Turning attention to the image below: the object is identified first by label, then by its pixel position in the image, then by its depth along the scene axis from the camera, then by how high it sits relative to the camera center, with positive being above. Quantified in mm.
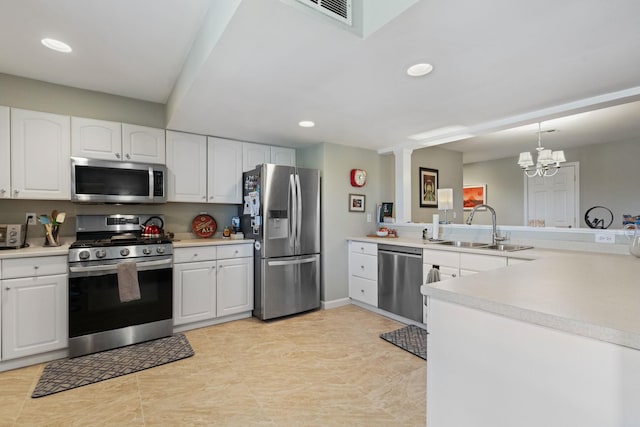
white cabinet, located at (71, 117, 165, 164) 2857 +762
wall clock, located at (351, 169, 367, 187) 4094 +513
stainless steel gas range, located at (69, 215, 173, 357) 2486 -643
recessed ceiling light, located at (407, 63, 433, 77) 1892 +938
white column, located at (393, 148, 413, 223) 4066 +437
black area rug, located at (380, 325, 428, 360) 2637 -1203
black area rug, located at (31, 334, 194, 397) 2148 -1188
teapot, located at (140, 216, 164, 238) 3180 -151
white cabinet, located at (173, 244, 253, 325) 3053 -720
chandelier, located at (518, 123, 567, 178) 3656 +677
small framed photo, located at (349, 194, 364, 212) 4117 +166
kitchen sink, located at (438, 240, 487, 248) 3120 -327
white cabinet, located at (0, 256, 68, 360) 2281 -706
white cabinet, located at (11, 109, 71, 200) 2598 +552
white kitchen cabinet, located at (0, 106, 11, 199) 2531 +510
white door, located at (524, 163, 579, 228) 5363 +283
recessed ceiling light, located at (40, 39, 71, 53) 2180 +1282
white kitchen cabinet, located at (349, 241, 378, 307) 3676 -739
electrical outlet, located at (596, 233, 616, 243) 2410 -207
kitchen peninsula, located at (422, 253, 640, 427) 713 -386
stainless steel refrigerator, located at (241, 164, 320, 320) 3357 -236
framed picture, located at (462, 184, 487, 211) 6691 +419
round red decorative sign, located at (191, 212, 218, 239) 3639 -120
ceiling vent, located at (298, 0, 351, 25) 1415 +1004
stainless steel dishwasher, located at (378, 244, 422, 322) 3191 -742
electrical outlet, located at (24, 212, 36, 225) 2814 -2
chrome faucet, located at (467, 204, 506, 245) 3047 -233
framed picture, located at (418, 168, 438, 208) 4969 +447
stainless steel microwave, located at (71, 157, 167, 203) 2770 +341
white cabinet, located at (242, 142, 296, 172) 3814 +804
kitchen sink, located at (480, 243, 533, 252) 2818 -328
